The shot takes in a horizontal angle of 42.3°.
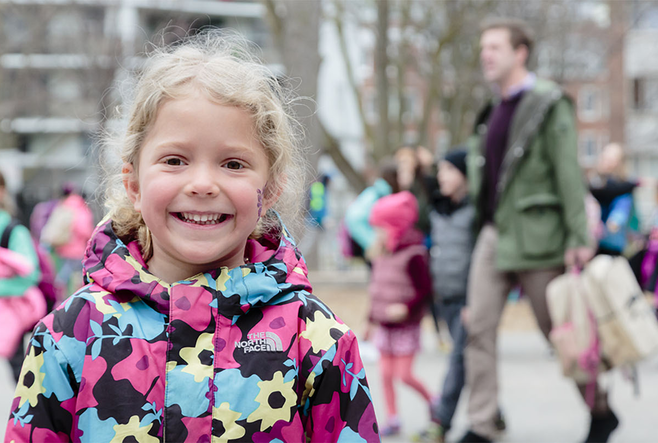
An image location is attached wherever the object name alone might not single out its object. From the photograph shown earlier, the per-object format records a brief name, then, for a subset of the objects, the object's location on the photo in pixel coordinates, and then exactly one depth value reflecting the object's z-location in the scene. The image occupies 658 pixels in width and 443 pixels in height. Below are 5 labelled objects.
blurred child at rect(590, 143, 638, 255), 8.78
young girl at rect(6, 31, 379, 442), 1.79
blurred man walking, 4.77
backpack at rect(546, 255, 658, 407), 4.57
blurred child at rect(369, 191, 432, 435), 5.64
